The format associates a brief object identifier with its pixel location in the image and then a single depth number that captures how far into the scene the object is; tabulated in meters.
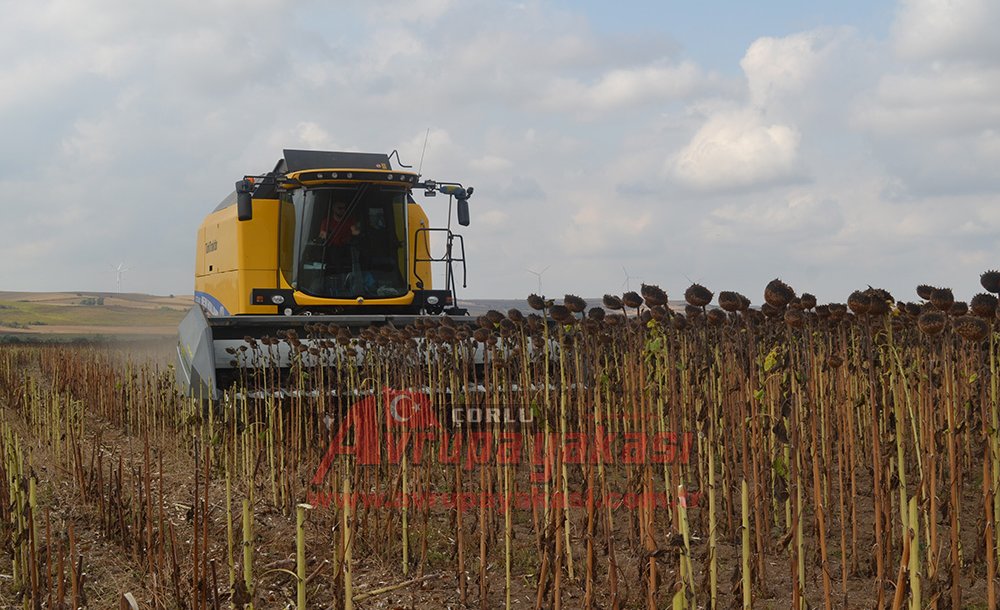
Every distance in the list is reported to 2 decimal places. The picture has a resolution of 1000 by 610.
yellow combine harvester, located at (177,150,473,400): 11.30
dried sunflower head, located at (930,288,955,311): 4.00
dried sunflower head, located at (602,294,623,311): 4.90
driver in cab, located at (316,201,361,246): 11.42
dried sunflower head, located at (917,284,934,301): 4.77
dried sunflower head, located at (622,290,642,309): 4.70
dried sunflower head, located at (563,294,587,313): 4.79
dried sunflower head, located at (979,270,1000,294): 4.09
